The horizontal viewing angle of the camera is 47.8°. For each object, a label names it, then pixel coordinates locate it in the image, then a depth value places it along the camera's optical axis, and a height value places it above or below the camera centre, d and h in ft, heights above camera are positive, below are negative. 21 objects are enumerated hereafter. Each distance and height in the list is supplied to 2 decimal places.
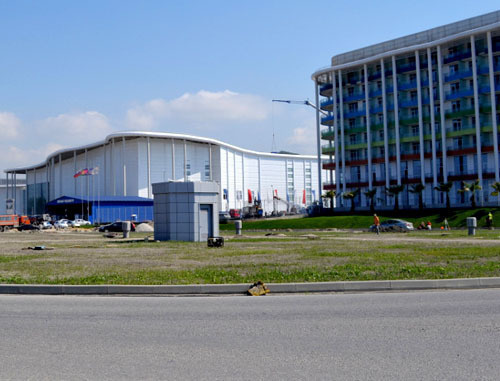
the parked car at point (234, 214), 305.65 -0.60
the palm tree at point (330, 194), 285.64 +8.38
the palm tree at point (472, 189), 231.30 +7.86
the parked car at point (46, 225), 262.06 -3.77
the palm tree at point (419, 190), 248.13 +8.24
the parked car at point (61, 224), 275.69 -3.63
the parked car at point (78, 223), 291.91 -3.40
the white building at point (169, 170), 358.84 +31.34
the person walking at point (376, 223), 155.58 -3.73
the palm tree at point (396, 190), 256.52 +8.67
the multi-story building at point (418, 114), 252.42 +46.89
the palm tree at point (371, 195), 267.72 +7.08
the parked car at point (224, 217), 266.16 -1.96
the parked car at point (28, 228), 252.62 -4.63
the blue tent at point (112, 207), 325.42 +4.91
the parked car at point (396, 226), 175.63 -5.44
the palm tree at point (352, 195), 275.18 +7.39
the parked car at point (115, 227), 219.63 -4.46
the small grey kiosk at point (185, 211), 124.47 +0.74
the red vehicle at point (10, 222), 268.66 -1.90
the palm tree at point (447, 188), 235.40 +8.46
